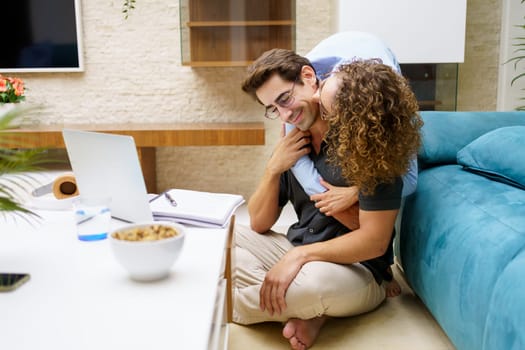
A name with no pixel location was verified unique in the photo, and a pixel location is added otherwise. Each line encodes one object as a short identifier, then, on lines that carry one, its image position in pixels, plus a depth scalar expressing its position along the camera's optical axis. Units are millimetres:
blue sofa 1102
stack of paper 1136
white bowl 790
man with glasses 1541
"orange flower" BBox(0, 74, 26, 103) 3158
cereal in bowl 838
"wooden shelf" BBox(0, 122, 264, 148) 3109
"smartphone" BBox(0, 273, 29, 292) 781
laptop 1017
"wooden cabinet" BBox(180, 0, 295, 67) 3330
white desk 643
